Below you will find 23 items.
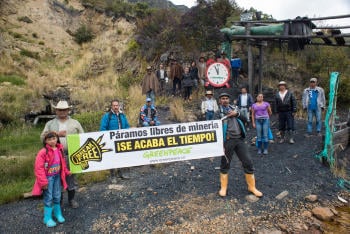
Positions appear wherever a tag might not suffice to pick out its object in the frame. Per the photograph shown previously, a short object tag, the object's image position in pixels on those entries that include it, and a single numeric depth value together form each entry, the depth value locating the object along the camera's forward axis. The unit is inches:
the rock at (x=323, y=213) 228.1
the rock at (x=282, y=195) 245.7
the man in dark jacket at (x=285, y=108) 350.6
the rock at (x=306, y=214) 227.0
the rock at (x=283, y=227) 210.4
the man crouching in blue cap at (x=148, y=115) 323.3
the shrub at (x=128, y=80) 700.0
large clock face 362.9
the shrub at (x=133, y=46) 824.7
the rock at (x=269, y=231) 203.8
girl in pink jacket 196.7
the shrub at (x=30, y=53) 874.8
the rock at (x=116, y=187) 268.8
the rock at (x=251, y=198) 239.3
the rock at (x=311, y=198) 246.1
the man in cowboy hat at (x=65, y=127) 222.4
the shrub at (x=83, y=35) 1051.3
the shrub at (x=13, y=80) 708.0
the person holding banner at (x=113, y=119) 264.4
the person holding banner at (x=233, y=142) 237.5
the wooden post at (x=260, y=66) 481.5
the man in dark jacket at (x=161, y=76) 562.3
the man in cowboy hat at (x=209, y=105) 388.5
